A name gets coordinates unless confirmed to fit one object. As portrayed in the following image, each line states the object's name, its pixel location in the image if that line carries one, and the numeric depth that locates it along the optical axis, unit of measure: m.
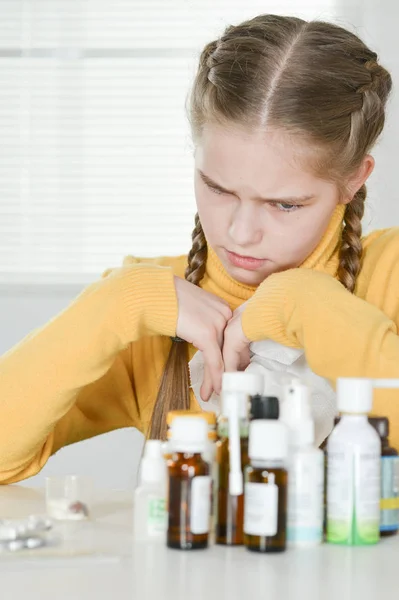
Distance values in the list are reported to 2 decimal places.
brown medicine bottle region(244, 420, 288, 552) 0.91
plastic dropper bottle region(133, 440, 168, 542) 0.96
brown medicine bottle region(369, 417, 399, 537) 0.98
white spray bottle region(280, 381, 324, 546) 0.94
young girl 1.21
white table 0.83
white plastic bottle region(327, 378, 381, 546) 0.94
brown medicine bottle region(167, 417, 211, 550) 0.92
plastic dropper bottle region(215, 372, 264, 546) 0.94
